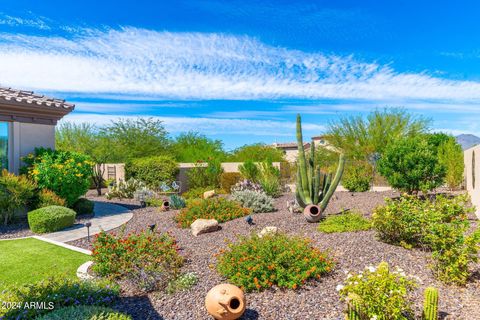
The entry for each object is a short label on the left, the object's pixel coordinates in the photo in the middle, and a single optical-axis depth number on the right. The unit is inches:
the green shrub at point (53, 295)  182.7
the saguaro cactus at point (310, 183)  419.2
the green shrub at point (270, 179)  656.6
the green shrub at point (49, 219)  409.1
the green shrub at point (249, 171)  792.9
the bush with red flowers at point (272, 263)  223.8
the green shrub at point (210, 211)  420.5
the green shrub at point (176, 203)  526.9
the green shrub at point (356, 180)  718.5
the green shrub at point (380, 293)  172.9
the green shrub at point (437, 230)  237.3
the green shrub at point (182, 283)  228.8
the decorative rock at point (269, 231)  287.7
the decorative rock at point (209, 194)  647.1
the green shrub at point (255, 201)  487.2
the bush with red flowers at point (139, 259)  235.5
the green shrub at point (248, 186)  668.1
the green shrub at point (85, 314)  161.2
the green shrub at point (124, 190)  697.0
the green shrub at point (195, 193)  705.0
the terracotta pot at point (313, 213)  382.9
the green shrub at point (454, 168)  706.8
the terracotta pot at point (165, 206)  522.5
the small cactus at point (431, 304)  181.9
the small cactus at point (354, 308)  175.6
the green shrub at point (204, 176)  814.2
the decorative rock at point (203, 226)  365.7
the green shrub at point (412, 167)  534.0
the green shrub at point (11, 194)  432.8
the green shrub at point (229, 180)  791.2
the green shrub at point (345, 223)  339.0
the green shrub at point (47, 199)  461.5
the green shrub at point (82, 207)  510.9
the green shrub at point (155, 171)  797.9
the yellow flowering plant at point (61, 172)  473.7
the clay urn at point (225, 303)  187.9
